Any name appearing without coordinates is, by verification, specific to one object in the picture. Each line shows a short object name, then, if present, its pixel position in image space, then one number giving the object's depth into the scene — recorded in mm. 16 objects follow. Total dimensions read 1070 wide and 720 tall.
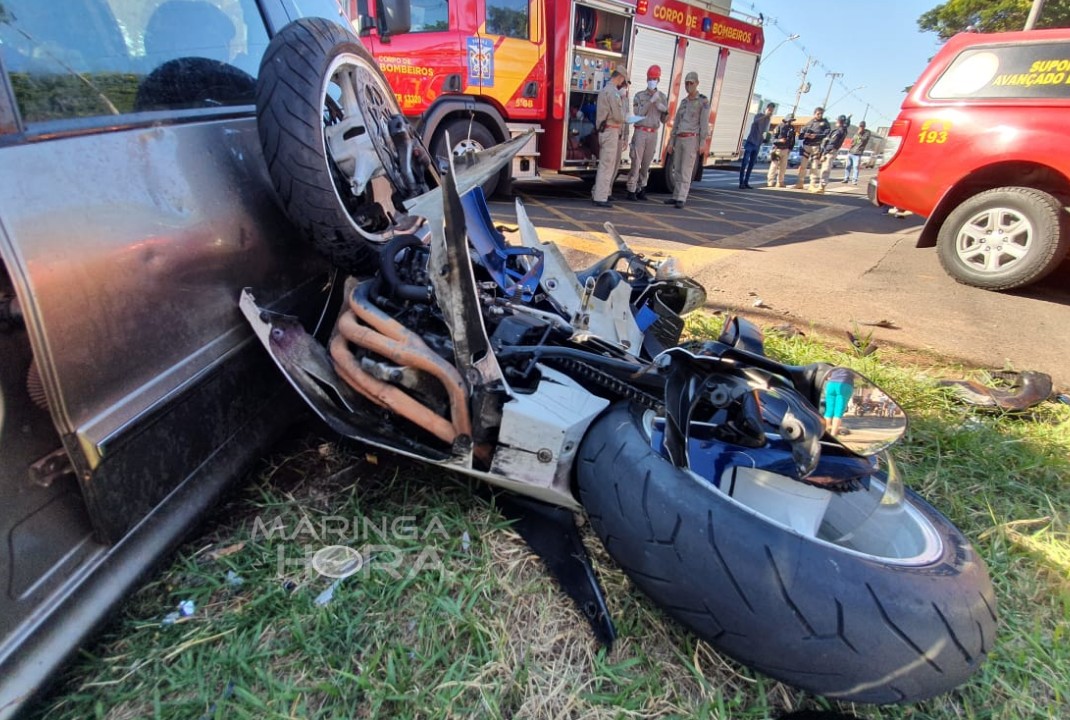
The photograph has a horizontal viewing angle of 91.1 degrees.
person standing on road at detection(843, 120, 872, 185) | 16359
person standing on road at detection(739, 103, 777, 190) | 11875
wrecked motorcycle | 1058
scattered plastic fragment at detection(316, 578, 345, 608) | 1326
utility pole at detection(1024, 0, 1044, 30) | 9641
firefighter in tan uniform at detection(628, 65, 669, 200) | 8344
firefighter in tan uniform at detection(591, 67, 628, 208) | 7316
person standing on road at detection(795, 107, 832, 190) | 12258
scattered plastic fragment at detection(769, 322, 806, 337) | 3271
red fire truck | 6172
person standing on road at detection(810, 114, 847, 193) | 13164
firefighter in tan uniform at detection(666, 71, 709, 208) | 8344
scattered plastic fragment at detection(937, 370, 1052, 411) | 2488
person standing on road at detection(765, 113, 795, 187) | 12398
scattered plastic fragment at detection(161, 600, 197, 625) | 1255
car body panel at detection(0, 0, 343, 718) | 955
